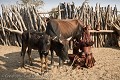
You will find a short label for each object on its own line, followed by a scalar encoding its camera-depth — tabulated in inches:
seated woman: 140.4
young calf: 128.9
